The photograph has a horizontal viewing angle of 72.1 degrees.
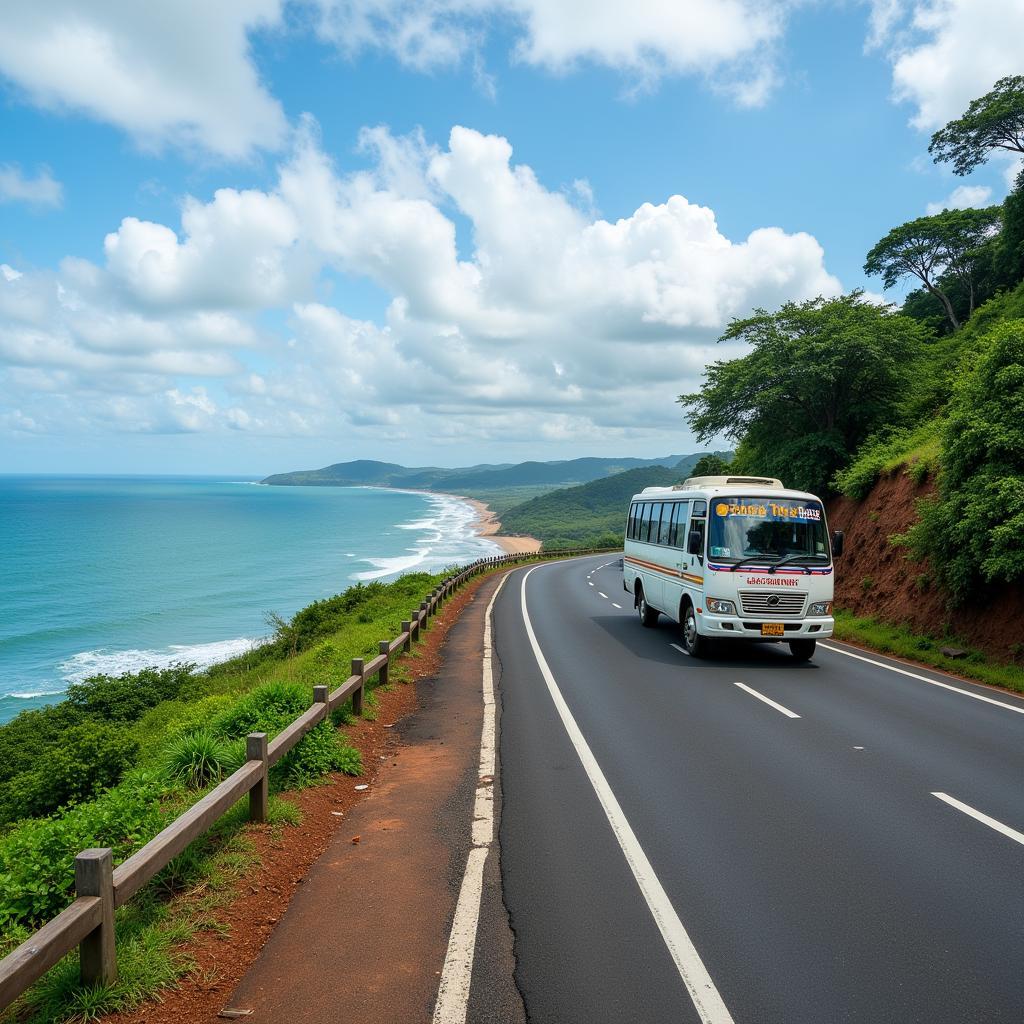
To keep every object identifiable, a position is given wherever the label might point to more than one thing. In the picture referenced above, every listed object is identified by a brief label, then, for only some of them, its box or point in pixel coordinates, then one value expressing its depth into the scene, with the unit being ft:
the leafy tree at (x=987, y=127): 114.01
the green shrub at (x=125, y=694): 82.79
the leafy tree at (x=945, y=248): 152.15
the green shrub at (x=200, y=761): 22.58
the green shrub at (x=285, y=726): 23.75
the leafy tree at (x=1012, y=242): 116.16
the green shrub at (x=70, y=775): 33.30
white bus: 42.96
